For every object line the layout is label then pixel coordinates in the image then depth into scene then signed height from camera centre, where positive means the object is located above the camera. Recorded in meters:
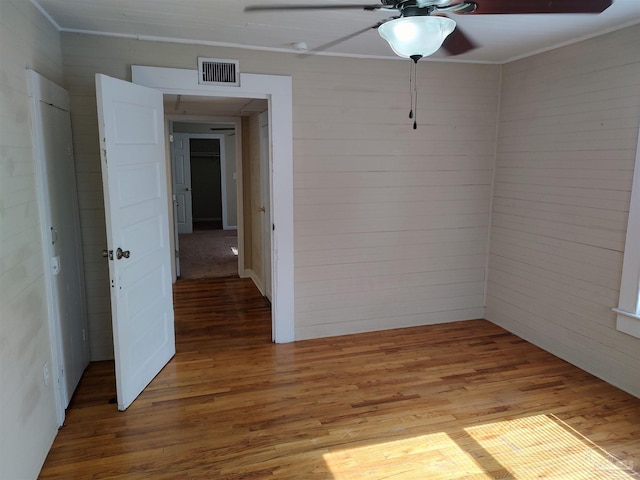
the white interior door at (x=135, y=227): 2.53 -0.37
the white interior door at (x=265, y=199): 4.63 -0.33
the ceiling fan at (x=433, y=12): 1.72 +0.61
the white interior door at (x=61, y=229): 2.44 -0.38
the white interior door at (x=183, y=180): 9.34 -0.28
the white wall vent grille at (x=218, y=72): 3.26 +0.68
